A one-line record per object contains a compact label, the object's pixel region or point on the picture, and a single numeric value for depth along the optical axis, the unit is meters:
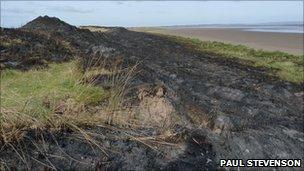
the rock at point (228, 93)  3.95
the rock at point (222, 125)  2.79
